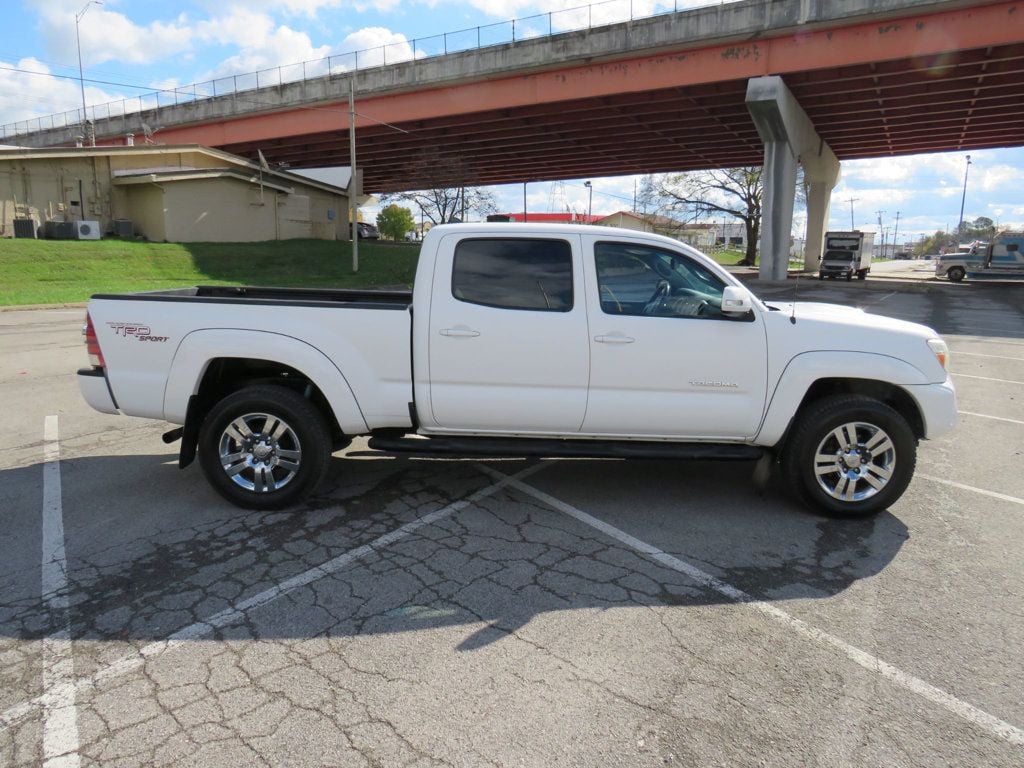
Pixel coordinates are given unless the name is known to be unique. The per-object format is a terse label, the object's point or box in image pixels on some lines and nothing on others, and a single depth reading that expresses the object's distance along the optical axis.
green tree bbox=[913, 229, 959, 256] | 152.89
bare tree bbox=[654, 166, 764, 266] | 57.91
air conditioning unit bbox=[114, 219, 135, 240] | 35.12
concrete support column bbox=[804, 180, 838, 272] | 51.66
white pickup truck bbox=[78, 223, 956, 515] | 4.62
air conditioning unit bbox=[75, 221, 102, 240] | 32.31
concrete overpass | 26.44
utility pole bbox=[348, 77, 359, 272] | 29.70
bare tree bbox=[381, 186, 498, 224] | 55.63
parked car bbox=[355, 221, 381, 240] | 62.62
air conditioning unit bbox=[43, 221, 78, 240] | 32.16
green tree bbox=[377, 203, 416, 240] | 82.31
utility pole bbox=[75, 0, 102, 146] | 52.88
